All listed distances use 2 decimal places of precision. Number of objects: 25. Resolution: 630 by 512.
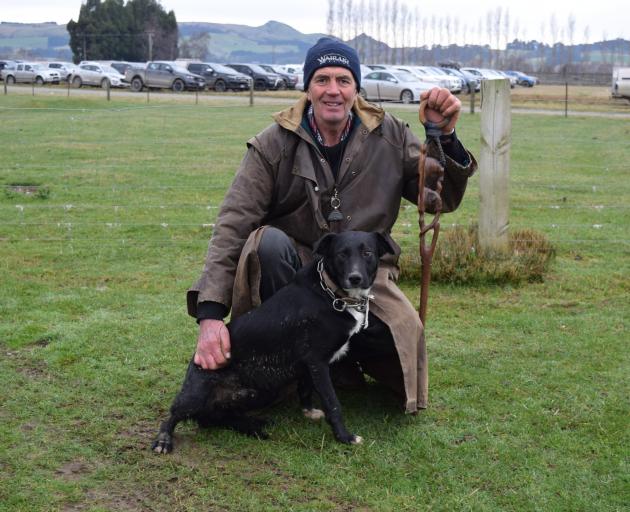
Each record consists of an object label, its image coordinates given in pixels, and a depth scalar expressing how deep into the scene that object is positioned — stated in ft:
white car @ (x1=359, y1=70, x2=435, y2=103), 111.25
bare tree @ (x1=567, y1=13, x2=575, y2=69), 440.25
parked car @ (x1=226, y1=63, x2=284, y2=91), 151.43
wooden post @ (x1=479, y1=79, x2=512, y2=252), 22.57
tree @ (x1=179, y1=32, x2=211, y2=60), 399.03
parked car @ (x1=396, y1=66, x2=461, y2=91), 127.65
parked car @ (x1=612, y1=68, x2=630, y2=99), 117.39
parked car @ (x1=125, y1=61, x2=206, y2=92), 134.72
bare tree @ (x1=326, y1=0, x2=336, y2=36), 447.83
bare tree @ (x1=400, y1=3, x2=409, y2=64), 472.85
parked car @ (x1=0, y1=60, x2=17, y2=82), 161.79
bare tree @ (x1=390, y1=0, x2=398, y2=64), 469.16
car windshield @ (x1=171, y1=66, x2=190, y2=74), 135.03
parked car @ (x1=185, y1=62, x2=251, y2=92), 140.15
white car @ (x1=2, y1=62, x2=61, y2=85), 153.89
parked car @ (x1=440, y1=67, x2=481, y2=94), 150.20
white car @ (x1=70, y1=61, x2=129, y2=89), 142.41
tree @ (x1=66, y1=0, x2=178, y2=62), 270.67
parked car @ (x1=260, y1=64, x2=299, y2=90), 153.91
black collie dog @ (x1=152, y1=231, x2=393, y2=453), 13.05
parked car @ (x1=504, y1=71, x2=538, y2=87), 205.05
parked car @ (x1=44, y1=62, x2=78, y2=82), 152.56
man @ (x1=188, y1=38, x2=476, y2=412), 13.94
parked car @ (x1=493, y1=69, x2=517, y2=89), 200.34
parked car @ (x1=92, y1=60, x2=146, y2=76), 174.50
